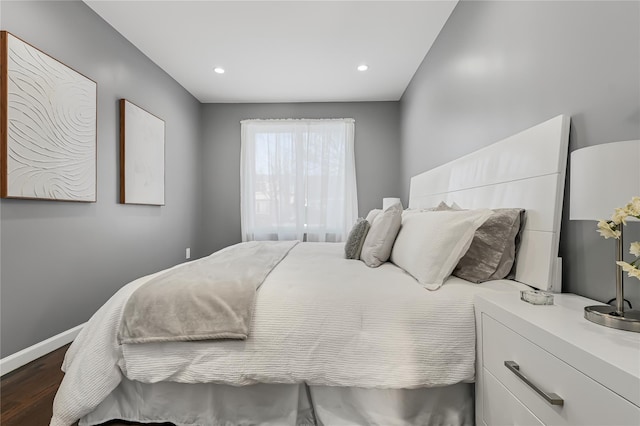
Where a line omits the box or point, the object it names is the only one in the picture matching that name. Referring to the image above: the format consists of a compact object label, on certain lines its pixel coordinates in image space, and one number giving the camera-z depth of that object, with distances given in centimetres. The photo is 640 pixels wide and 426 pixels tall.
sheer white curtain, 438
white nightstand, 65
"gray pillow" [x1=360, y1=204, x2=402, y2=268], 190
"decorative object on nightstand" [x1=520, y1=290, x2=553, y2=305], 108
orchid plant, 75
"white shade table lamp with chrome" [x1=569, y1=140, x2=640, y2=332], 78
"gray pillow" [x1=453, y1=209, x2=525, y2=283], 144
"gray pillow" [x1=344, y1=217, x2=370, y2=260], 214
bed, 121
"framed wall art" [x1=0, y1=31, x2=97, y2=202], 180
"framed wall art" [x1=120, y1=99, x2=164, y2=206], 282
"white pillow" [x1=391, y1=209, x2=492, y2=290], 140
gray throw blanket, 123
